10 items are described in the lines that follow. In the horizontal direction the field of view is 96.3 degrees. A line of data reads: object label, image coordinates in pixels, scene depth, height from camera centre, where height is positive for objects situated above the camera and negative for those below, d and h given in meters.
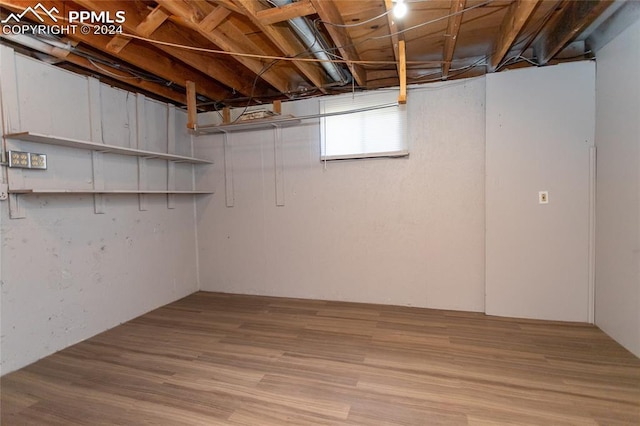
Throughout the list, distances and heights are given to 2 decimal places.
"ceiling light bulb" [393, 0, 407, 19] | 1.83 +1.24
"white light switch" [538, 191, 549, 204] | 2.66 -0.01
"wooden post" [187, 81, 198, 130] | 3.04 +1.05
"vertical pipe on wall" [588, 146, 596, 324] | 2.53 -0.34
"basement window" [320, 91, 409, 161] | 3.12 +0.82
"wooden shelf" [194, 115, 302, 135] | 3.15 +0.91
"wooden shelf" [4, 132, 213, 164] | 2.10 +0.52
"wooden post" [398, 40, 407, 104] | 2.37 +1.07
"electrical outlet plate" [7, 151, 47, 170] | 2.14 +0.36
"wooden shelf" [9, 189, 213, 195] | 2.12 +0.12
